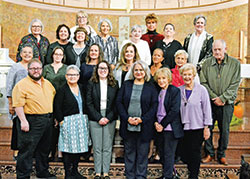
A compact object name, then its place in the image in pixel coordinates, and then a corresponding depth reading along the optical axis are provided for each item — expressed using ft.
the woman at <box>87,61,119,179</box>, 13.24
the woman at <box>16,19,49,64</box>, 15.47
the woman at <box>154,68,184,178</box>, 12.75
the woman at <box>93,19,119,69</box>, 15.93
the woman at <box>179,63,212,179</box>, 12.82
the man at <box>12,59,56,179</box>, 12.23
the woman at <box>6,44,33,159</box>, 12.95
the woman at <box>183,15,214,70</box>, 15.52
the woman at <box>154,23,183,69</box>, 15.65
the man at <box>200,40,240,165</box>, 13.85
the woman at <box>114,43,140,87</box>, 14.03
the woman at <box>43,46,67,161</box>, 13.87
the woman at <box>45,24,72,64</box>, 15.20
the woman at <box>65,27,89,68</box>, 15.01
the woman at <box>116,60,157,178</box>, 12.76
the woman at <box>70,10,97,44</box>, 16.76
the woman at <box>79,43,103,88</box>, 14.03
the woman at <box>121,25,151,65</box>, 15.47
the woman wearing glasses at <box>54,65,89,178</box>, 12.97
